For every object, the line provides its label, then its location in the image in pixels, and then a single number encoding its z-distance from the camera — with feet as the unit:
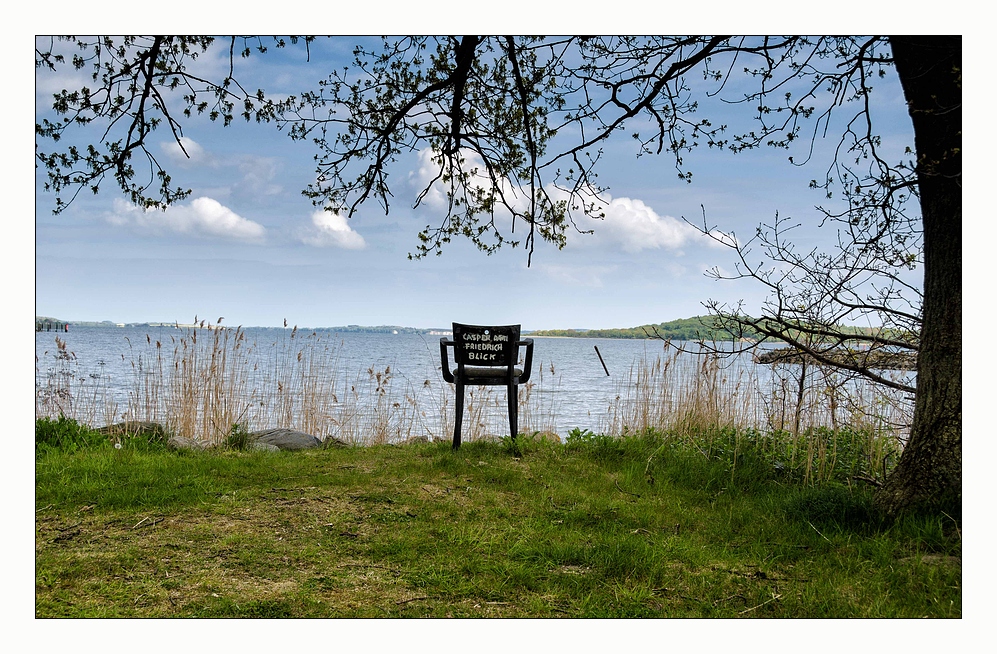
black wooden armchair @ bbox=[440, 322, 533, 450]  17.43
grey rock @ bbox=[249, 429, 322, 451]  19.44
